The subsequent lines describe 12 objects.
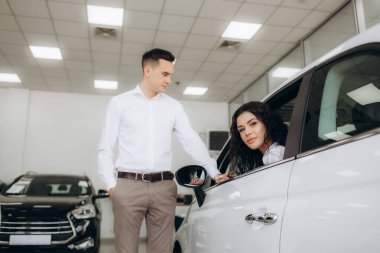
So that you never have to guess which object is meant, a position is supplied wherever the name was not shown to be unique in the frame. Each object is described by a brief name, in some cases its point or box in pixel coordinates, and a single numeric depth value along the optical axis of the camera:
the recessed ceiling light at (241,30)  5.47
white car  0.76
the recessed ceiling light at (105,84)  8.21
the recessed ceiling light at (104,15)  5.04
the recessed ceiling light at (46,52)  6.40
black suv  3.64
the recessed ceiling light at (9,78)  7.89
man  1.67
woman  1.62
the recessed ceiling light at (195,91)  8.65
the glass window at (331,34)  4.86
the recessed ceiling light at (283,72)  6.45
